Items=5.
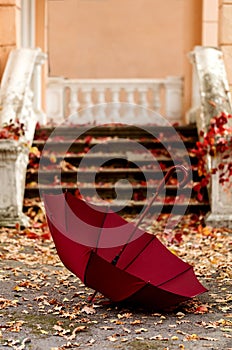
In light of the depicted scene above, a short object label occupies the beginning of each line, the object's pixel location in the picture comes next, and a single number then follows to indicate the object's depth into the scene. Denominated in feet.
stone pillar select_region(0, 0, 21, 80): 44.33
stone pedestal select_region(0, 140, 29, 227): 37.27
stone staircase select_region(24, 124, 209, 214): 40.89
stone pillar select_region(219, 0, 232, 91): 44.33
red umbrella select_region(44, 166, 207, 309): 22.20
